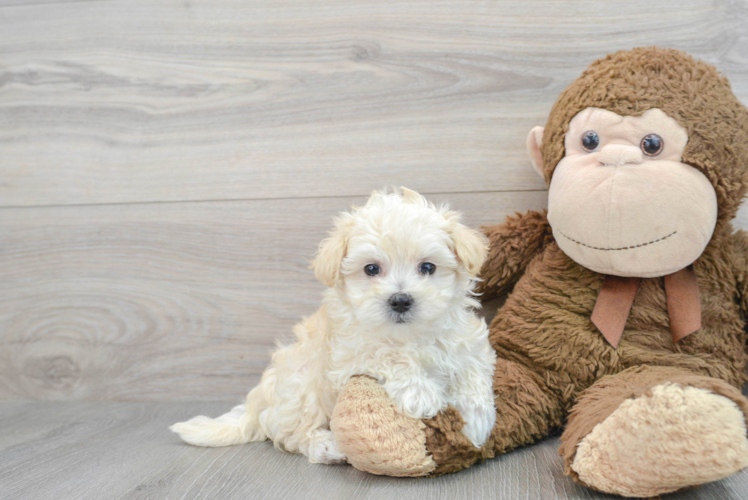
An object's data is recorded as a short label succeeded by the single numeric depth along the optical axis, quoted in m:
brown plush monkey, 0.84
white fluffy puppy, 0.95
